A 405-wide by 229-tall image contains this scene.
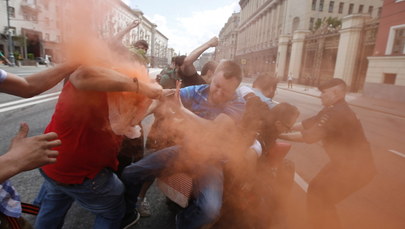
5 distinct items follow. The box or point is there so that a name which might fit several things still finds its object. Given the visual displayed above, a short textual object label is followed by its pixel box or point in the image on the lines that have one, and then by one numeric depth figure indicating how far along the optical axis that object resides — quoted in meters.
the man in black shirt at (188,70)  3.79
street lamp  17.14
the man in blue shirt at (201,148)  2.03
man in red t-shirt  1.37
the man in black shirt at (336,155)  2.36
